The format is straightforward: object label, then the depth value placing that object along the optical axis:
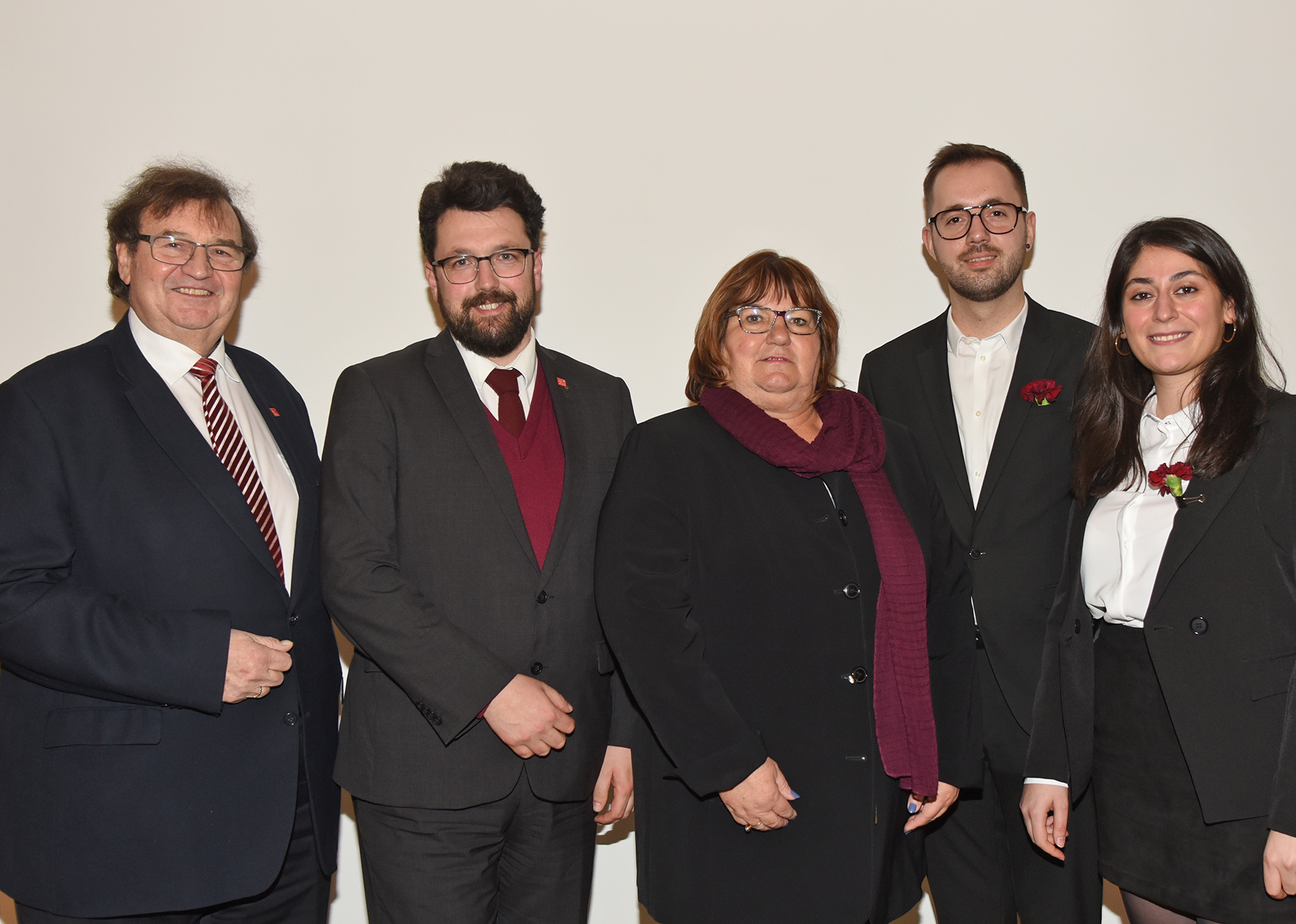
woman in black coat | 2.01
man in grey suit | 2.15
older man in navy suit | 2.00
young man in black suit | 2.53
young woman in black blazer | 1.96
